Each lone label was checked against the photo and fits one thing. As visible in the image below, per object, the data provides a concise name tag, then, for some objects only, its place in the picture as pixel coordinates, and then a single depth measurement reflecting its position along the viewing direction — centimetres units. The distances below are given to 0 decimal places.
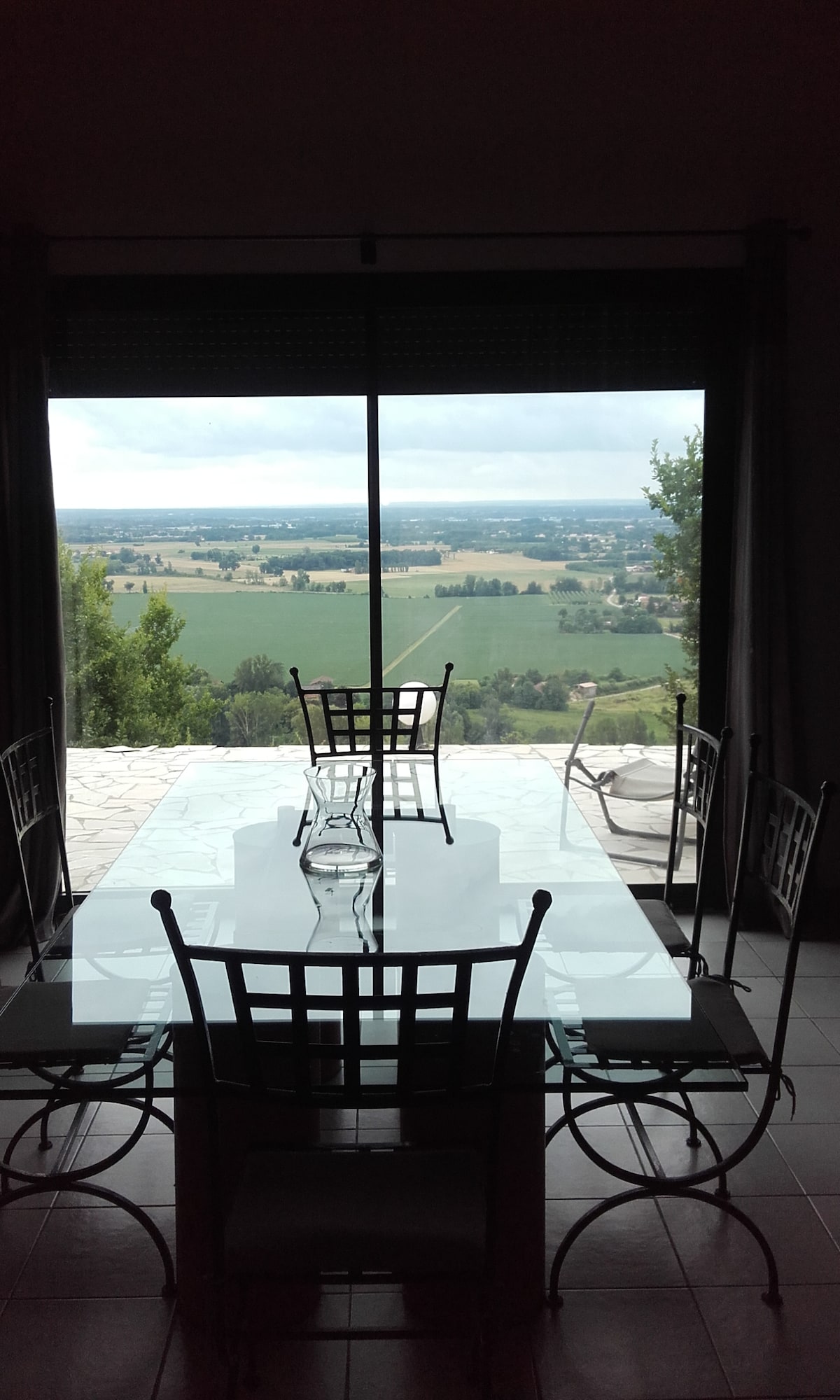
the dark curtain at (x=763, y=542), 365
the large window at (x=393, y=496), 388
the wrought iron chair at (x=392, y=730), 311
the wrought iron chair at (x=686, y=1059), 195
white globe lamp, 389
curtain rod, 359
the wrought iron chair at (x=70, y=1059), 204
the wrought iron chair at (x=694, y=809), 267
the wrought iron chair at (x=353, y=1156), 150
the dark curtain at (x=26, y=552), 360
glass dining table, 196
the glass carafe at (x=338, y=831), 234
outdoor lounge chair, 413
